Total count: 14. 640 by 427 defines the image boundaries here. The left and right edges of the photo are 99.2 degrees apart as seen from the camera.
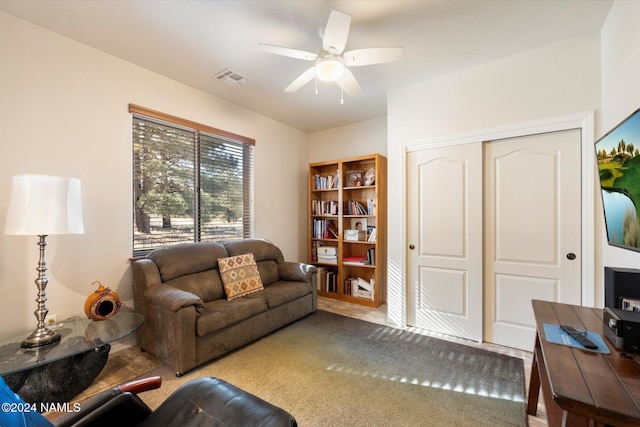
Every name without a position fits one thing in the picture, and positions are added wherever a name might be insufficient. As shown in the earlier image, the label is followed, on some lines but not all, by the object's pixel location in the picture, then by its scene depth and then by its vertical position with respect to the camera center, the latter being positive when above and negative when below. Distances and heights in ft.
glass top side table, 5.10 -2.74
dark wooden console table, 2.51 -1.78
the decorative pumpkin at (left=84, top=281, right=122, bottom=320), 6.84 -2.34
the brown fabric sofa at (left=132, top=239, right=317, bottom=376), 6.91 -2.78
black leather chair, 3.44 -2.73
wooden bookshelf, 12.40 -0.76
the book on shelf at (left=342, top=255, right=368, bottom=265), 12.71 -2.24
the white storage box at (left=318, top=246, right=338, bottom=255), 13.56 -1.89
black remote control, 3.57 -1.73
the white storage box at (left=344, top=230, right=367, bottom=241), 13.01 -1.07
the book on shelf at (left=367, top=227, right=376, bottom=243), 12.53 -0.99
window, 8.96 +1.17
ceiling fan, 5.82 +3.68
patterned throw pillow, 9.25 -2.22
